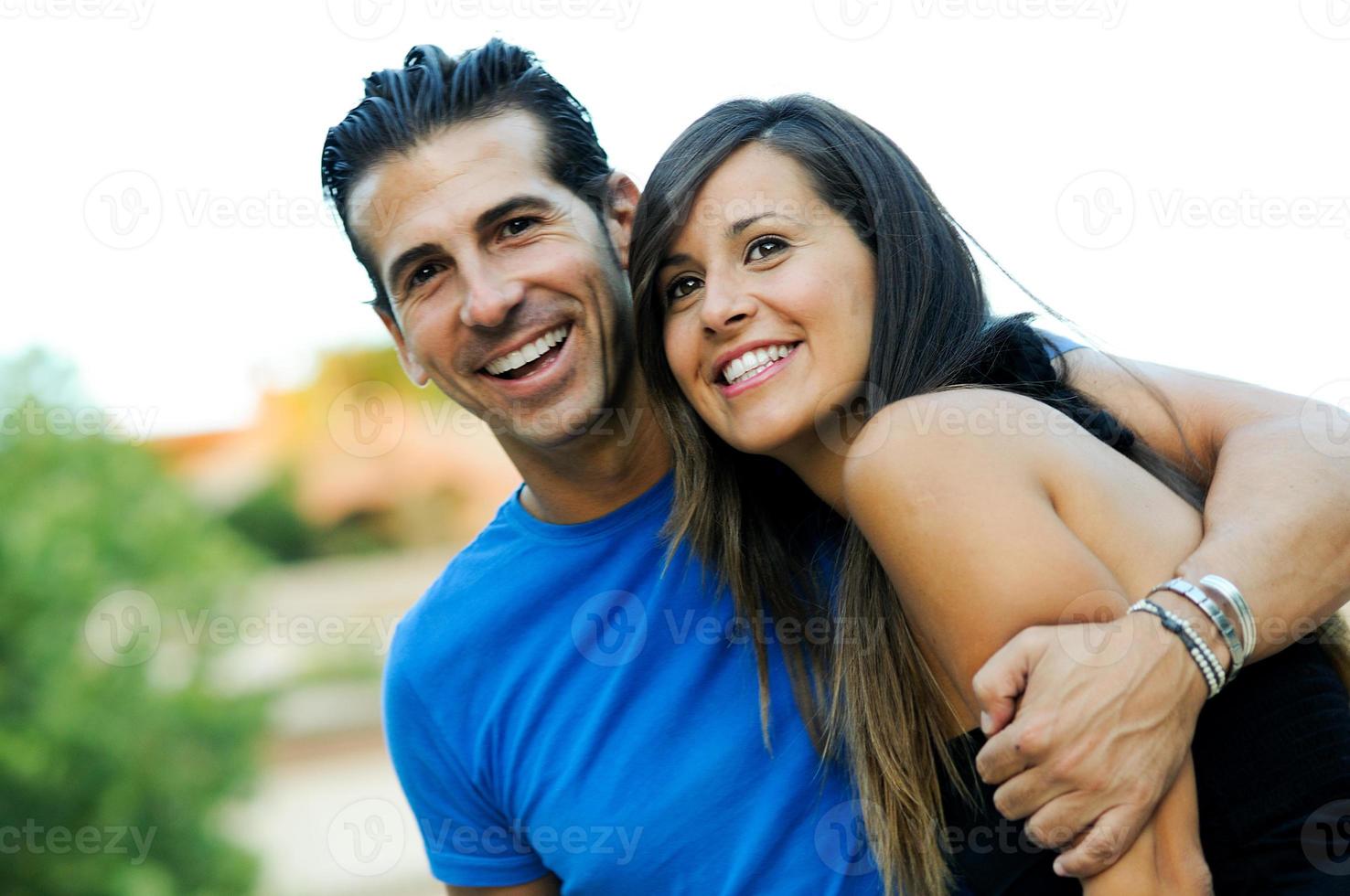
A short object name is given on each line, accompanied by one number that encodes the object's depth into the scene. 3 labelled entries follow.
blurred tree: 4.93
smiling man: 2.13
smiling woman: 1.58
